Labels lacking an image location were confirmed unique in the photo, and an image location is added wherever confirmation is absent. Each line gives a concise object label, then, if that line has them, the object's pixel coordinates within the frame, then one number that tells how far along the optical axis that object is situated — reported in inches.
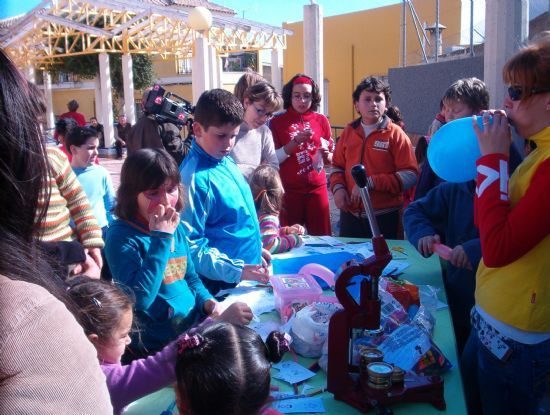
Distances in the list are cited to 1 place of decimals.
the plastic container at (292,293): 72.2
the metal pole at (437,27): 298.4
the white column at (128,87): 587.2
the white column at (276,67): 598.4
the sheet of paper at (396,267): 94.3
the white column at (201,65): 386.6
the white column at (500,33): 174.7
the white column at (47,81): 762.5
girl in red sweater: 150.7
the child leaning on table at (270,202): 109.0
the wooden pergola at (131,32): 516.4
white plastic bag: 62.6
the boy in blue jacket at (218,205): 81.1
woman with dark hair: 22.5
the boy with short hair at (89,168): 147.6
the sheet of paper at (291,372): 58.7
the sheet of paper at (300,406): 52.7
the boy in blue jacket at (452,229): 84.0
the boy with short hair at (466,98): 107.1
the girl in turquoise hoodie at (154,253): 65.7
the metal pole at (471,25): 261.3
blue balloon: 66.2
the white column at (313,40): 245.3
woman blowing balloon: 52.6
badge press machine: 51.9
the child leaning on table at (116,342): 52.1
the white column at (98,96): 733.9
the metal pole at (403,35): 332.9
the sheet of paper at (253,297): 78.9
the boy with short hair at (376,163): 133.7
